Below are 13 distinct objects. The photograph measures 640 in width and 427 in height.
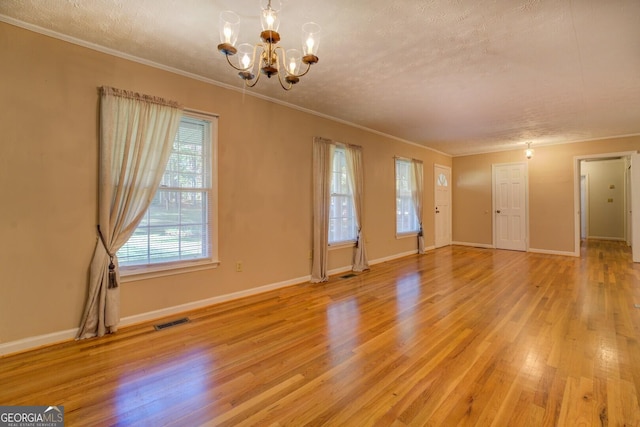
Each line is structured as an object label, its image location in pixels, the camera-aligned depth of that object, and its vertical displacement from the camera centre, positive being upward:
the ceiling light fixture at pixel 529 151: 6.67 +1.44
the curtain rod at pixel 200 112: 3.25 +1.18
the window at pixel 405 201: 6.45 +0.29
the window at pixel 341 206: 4.95 +0.15
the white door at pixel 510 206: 7.13 +0.19
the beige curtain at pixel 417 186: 6.68 +0.65
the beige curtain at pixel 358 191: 5.06 +0.41
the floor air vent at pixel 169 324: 2.85 -1.10
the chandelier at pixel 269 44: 1.79 +1.14
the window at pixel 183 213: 3.00 +0.02
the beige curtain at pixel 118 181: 2.66 +0.34
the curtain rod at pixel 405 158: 6.24 +1.24
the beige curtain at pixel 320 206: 4.50 +0.13
